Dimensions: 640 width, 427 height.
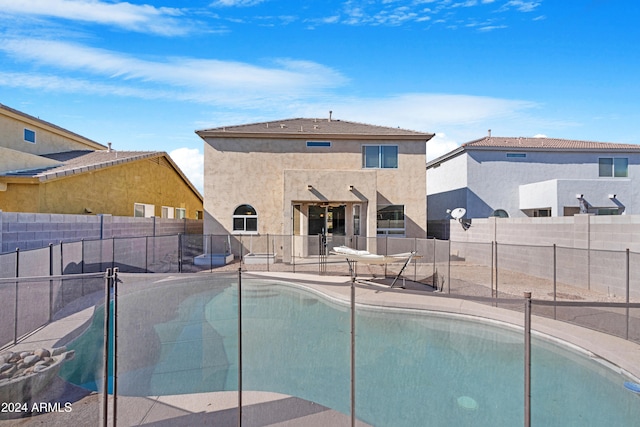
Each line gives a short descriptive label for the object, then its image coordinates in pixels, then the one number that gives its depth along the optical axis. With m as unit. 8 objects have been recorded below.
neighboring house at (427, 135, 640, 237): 21.42
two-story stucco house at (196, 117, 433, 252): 18.17
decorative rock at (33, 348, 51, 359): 4.04
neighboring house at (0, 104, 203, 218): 13.41
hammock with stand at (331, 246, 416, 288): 10.80
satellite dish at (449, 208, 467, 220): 18.50
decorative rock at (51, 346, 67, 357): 4.05
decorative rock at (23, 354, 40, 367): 3.94
